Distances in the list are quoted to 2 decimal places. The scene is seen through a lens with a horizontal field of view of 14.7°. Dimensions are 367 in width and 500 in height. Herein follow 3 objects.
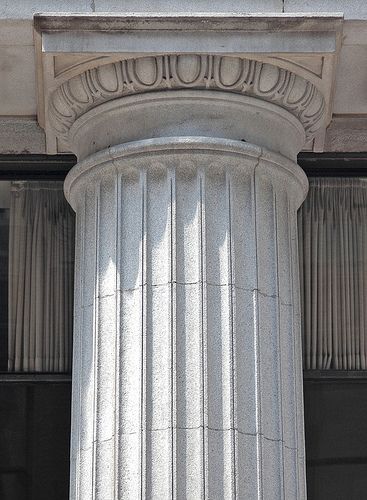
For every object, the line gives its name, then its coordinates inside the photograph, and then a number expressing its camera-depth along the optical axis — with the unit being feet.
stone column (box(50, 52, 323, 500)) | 39.06
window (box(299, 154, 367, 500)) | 46.65
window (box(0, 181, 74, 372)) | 47.52
